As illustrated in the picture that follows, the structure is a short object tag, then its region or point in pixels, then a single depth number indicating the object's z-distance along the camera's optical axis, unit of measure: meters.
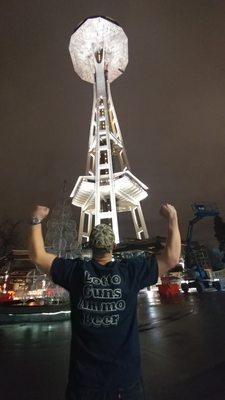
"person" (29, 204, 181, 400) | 2.04
